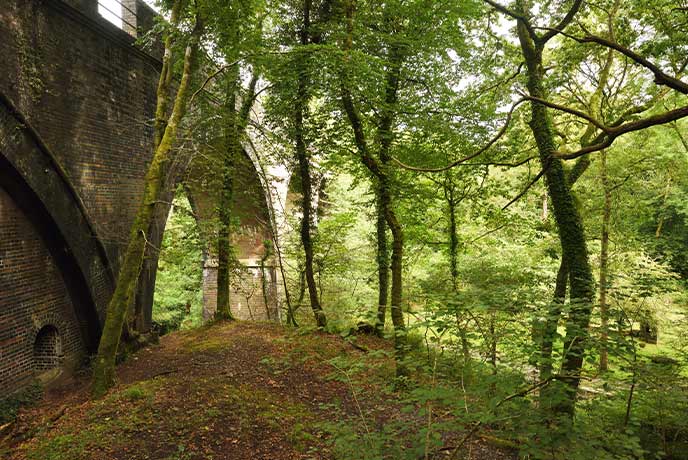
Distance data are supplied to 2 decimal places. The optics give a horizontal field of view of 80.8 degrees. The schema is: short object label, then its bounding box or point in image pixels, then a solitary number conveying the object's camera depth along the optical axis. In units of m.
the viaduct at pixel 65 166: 5.92
